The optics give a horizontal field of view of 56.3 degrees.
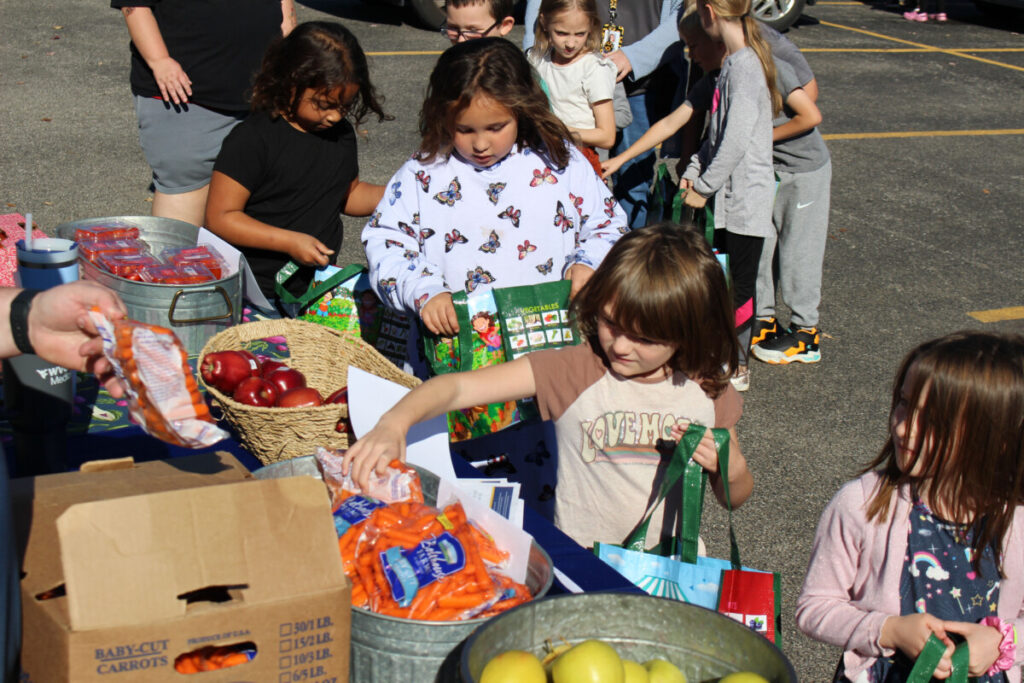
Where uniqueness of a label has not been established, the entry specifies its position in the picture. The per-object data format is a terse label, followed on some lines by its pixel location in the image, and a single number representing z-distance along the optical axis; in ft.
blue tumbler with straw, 6.97
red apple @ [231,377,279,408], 8.16
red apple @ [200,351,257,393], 8.37
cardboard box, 4.44
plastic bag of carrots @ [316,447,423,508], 6.28
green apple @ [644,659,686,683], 5.09
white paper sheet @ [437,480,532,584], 5.94
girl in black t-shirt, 11.18
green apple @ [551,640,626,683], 4.72
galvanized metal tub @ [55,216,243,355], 8.84
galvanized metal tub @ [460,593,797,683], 5.08
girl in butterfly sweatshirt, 9.49
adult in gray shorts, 13.20
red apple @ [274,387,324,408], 8.23
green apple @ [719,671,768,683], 4.88
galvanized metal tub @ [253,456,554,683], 5.08
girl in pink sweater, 6.23
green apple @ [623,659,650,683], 4.99
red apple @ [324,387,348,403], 8.21
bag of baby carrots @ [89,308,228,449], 5.00
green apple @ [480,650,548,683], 4.69
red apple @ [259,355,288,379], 8.66
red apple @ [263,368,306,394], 8.50
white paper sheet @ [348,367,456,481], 7.16
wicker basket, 7.61
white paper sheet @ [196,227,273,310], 9.76
